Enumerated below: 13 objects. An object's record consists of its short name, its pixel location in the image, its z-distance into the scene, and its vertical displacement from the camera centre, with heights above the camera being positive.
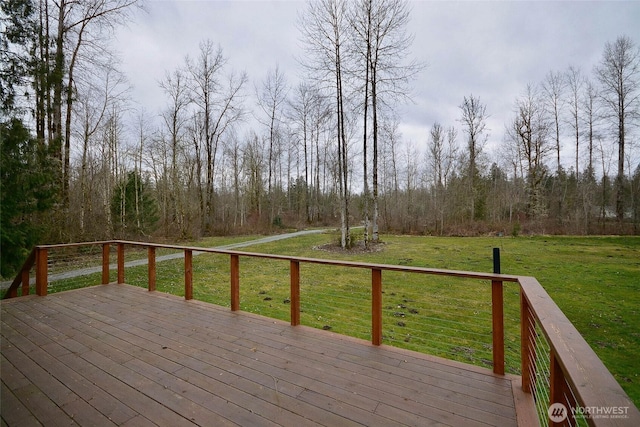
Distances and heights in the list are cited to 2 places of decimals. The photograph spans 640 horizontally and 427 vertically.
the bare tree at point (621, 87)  16.14 +7.22
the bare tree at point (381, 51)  11.96 +6.97
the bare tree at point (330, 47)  12.30 +7.33
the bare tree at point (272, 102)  22.41 +8.96
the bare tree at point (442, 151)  23.03 +4.98
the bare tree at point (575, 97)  19.72 +8.00
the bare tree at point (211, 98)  18.38 +7.76
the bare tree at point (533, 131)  19.70 +5.57
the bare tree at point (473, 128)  20.83 +6.20
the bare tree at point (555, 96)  20.02 +8.18
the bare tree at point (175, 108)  16.70 +6.30
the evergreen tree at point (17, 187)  4.49 +0.46
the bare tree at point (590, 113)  19.19 +6.70
